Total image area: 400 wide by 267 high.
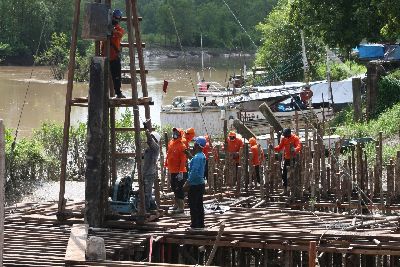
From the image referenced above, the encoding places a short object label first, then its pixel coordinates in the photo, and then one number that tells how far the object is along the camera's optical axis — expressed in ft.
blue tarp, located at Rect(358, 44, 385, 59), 140.26
